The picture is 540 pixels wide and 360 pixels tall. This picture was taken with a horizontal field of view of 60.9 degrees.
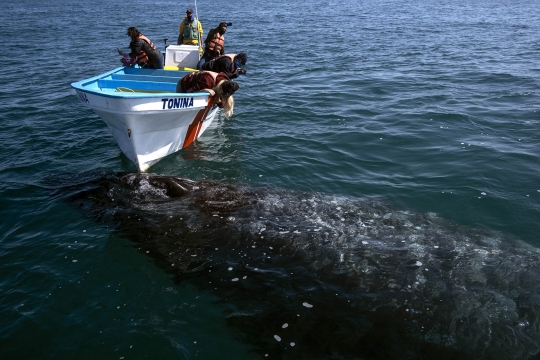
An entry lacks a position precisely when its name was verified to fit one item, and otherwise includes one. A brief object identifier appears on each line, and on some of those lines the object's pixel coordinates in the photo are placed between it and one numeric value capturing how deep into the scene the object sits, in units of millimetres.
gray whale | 5453
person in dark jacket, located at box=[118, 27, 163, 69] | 13086
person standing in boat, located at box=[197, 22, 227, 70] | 13547
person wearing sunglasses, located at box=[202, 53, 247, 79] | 12172
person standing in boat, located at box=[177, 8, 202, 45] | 16562
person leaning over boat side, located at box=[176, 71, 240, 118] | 11047
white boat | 9555
